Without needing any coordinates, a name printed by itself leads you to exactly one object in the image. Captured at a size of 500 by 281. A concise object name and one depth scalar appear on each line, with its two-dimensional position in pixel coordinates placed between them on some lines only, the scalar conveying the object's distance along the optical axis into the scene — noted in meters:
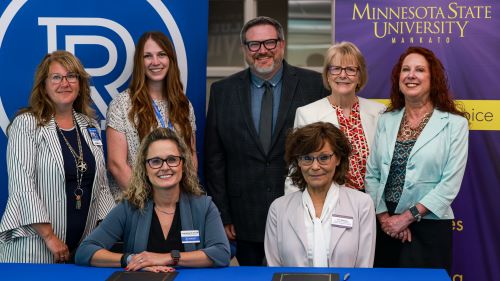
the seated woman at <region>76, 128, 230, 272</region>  3.25
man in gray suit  4.02
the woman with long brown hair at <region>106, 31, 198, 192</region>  3.98
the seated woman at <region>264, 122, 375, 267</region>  3.34
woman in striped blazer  3.67
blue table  2.90
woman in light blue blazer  3.60
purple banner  4.33
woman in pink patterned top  3.80
